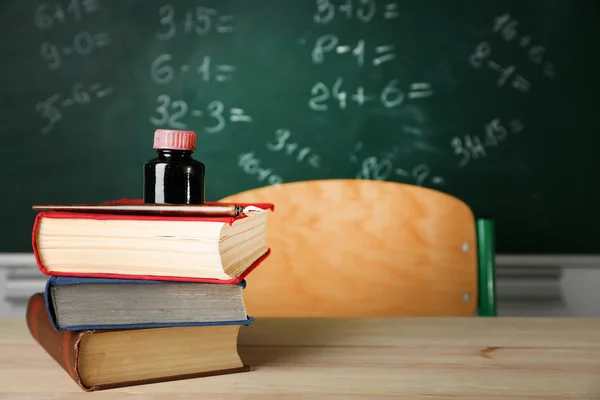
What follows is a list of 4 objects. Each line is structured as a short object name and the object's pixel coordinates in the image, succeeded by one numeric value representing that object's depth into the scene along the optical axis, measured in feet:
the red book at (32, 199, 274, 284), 1.78
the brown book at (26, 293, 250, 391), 1.82
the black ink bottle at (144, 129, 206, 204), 2.07
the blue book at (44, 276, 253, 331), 1.79
